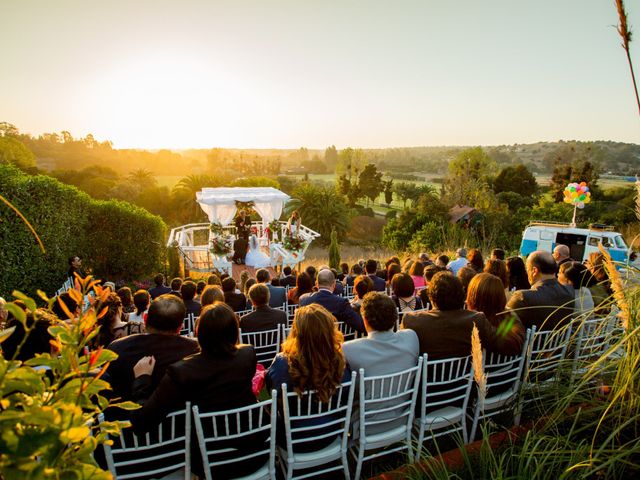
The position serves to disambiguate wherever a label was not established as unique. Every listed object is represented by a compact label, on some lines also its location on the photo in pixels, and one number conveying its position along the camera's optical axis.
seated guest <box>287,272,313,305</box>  5.09
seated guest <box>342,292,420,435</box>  2.66
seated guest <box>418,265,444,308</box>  4.62
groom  12.34
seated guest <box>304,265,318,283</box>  6.29
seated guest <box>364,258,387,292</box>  5.26
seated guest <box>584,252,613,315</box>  4.13
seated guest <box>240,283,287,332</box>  3.88
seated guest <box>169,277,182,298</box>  6.12
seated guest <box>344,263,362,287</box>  6.32
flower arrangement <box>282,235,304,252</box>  12.49
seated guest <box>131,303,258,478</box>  2.18
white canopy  13.25
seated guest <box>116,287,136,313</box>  4.67
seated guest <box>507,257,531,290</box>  5.13
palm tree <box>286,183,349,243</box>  27.05
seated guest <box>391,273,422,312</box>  4.36
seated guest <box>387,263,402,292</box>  5.83
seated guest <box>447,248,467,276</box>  6.25
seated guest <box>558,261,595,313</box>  3.81
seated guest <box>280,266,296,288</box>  6.62
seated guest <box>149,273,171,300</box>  5.63
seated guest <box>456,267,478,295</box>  4.39
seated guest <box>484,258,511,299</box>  4.58
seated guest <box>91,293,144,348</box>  3.37
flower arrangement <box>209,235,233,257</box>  11.85
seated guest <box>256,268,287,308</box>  5.21
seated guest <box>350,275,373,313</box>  4.48
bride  12.44
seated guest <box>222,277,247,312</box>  5.04
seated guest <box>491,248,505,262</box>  5.84
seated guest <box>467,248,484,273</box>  5.65
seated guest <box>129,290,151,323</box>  4.33
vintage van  12.34
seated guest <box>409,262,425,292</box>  5.81
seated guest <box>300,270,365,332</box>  3.93
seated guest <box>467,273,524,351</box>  2.88
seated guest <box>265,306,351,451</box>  2.31
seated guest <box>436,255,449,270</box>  6.01
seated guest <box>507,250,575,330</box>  3.52
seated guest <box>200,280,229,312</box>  4.27
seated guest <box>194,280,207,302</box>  6.26
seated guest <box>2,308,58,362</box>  2.71
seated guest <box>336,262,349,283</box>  7.71
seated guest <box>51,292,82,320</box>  3.95
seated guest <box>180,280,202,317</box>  4.72
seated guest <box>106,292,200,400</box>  2.52
